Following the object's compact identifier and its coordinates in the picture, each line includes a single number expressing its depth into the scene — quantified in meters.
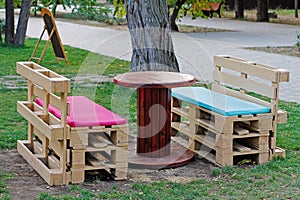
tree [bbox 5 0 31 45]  17.72
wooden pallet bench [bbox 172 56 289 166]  6.24
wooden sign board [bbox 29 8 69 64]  14.12
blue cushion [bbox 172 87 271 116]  6.24
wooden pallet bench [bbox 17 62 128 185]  5.60
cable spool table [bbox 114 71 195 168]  6.32
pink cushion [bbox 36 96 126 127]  5.65
